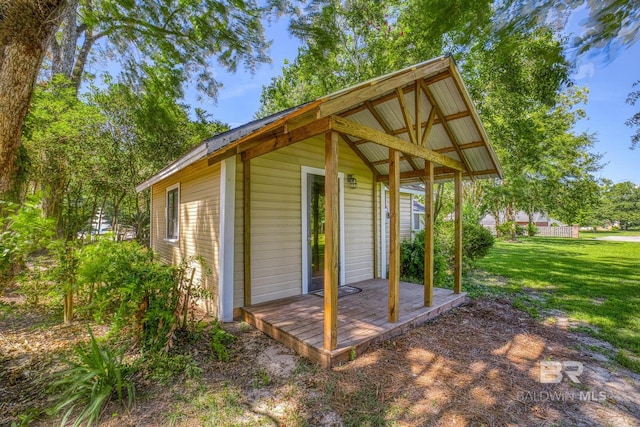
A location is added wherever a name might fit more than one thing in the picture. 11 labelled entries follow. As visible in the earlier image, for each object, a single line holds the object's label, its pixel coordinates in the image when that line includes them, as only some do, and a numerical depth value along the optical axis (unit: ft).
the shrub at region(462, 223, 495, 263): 26.81
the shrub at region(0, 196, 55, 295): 8.65
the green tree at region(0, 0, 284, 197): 24.95
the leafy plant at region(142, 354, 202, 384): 8.83
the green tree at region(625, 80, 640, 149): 18.93
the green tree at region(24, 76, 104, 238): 23.26
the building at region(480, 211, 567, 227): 113.50
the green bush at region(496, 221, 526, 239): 63.72
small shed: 9.87
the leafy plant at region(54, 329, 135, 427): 7.14
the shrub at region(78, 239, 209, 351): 9.93
